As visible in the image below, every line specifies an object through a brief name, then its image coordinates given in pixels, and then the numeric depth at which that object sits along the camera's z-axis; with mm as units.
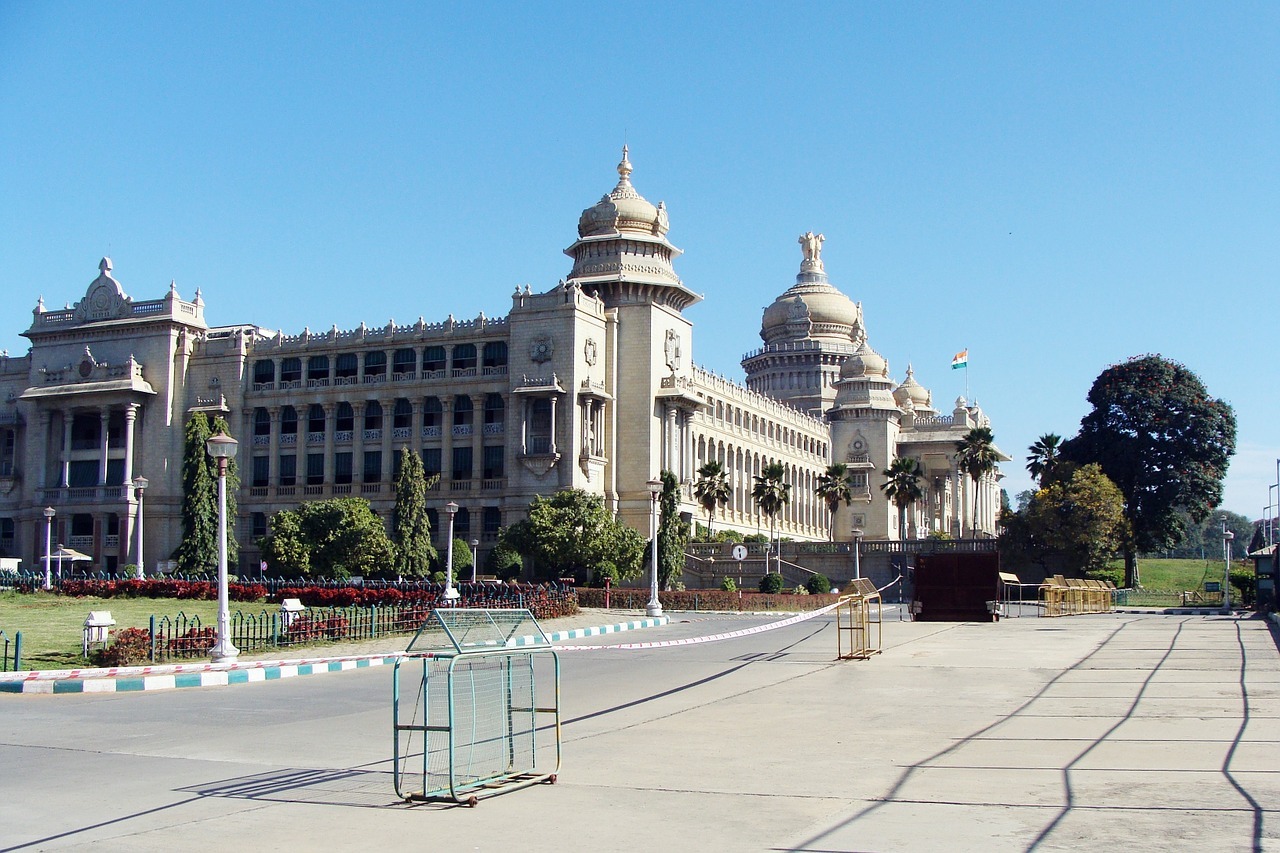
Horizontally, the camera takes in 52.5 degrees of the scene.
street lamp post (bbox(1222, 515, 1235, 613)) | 62016
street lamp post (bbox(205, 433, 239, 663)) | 26344
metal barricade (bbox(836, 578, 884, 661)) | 27484
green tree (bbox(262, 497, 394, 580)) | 60812
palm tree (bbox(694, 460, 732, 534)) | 80688
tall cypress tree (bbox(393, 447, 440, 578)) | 60938
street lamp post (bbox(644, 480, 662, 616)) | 48531
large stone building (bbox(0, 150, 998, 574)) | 74812
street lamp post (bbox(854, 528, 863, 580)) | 74919
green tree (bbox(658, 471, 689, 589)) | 66562
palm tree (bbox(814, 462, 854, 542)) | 93250
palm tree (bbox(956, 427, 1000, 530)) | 94375
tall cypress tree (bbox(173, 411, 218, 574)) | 61062
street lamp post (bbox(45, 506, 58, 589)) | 54909
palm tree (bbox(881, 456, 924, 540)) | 93625
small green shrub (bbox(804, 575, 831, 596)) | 70438
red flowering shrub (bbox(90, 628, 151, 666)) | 25750
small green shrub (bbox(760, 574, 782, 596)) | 68688
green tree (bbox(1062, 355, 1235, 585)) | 86062
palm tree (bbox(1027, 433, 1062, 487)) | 90062
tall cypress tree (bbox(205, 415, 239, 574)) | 64062
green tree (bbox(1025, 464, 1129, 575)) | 78375
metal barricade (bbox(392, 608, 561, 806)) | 11453
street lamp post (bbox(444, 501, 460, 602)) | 39719
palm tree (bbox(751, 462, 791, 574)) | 85812
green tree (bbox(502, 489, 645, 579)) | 64375
